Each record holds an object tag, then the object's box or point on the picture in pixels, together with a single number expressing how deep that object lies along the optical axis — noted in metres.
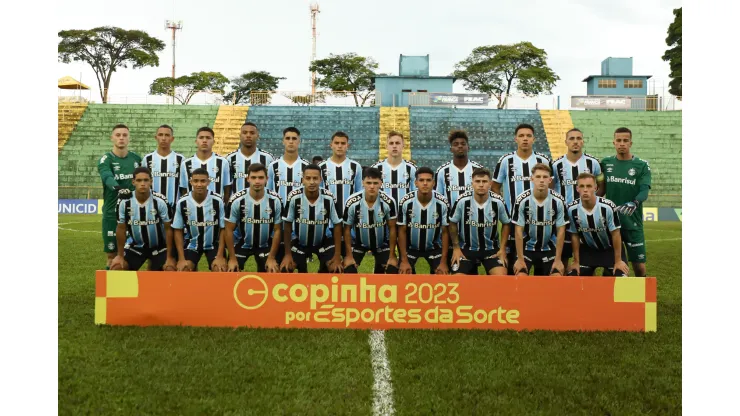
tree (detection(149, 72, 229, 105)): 44.62
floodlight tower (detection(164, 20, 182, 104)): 44.67
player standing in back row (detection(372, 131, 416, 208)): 6.21
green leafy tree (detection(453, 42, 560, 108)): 41.09
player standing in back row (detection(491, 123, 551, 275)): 5.95
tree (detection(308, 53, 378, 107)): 43.38
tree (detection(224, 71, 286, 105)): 45.94
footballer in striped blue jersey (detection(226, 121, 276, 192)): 6.16
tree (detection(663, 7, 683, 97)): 37.03
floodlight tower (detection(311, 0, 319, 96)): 37.44
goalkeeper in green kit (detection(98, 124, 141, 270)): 6.18
